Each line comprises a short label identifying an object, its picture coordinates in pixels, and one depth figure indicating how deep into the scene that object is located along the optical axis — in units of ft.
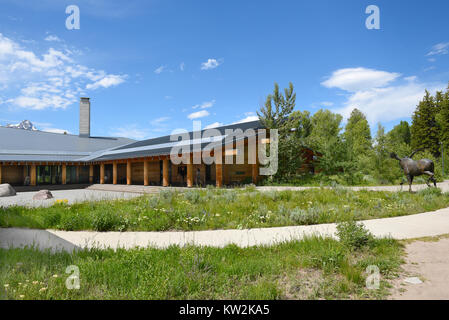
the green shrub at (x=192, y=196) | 34.60
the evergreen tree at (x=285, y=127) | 69.46
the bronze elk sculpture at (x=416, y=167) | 42.66
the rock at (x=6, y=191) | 59.77
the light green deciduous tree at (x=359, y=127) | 151.59
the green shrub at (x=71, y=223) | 24.84
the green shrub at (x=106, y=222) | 24.62
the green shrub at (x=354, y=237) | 17.38
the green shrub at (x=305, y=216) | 26.45
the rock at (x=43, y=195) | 54.01
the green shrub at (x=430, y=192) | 40.88
